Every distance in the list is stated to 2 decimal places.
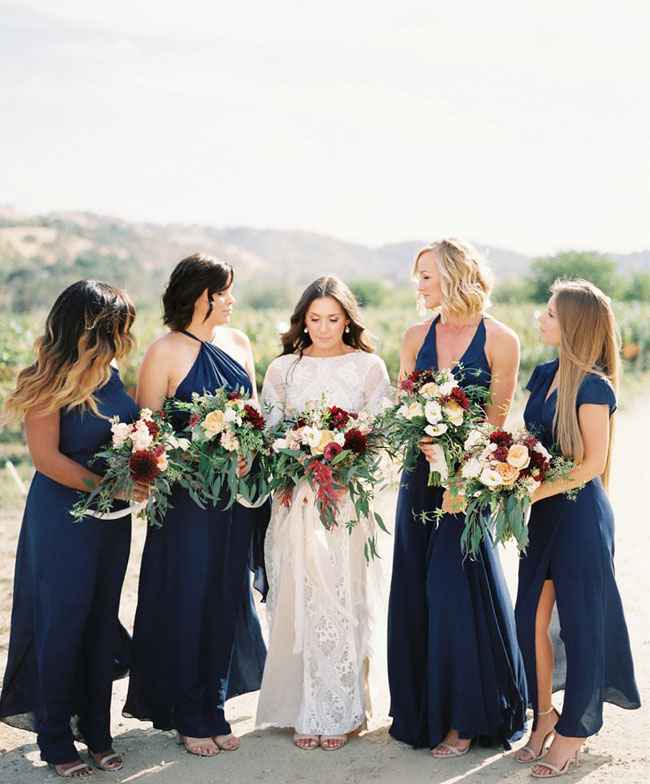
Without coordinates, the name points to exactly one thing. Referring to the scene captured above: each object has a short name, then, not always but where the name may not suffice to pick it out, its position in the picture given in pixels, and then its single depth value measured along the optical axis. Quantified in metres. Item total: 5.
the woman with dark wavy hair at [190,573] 5.14
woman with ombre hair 4.68
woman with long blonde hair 4.72
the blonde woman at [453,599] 5.00
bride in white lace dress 5.22
